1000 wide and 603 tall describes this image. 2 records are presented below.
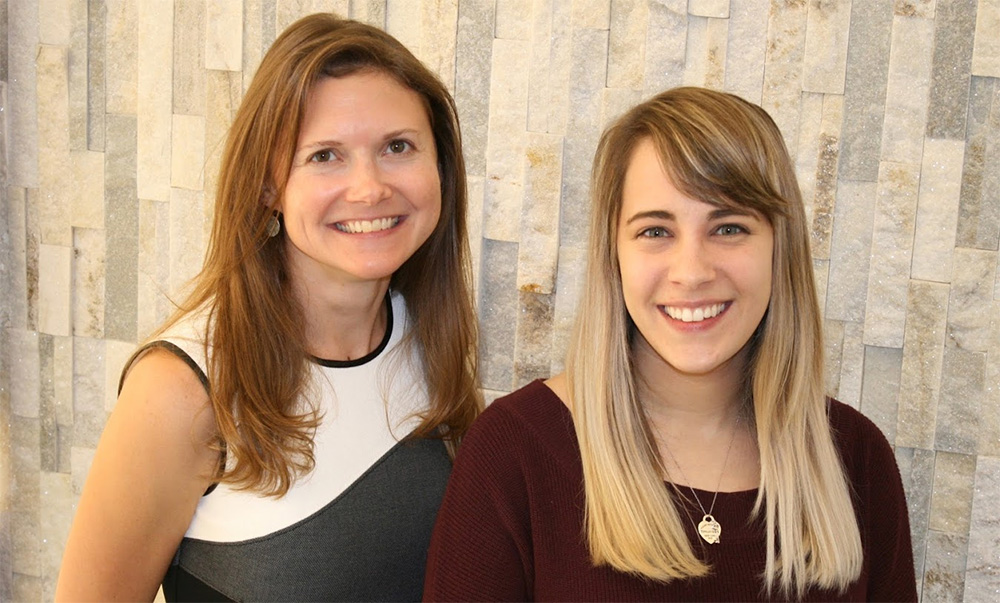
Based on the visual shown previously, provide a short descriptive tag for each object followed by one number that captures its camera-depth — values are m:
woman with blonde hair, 1.48
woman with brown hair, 1.54
